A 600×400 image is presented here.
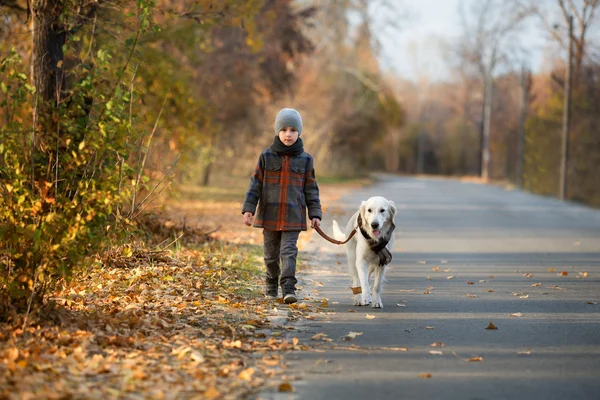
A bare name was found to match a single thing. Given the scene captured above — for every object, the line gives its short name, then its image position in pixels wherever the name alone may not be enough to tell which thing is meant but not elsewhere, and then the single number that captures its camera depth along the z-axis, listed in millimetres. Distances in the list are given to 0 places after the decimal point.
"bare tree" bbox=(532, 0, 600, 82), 80937
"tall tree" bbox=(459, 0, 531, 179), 123312
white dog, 17641
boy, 17812
